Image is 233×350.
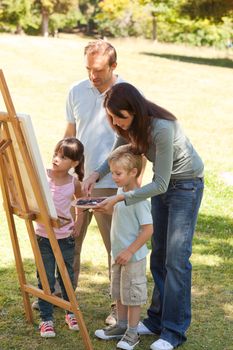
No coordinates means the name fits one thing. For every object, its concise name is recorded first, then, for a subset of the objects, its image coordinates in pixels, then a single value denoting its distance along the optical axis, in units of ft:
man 25.20
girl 23.58
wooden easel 21.00
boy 22.00
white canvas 20.82
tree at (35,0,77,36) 249.25
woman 20.96
